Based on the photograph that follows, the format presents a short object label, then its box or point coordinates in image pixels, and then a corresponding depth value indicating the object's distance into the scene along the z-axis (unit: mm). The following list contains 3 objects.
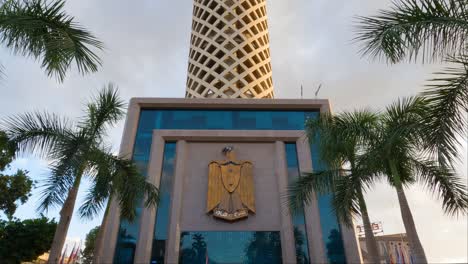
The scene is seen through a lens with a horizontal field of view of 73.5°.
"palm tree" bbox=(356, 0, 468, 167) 4824
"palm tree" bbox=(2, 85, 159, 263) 8016
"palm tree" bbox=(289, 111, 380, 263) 9141
